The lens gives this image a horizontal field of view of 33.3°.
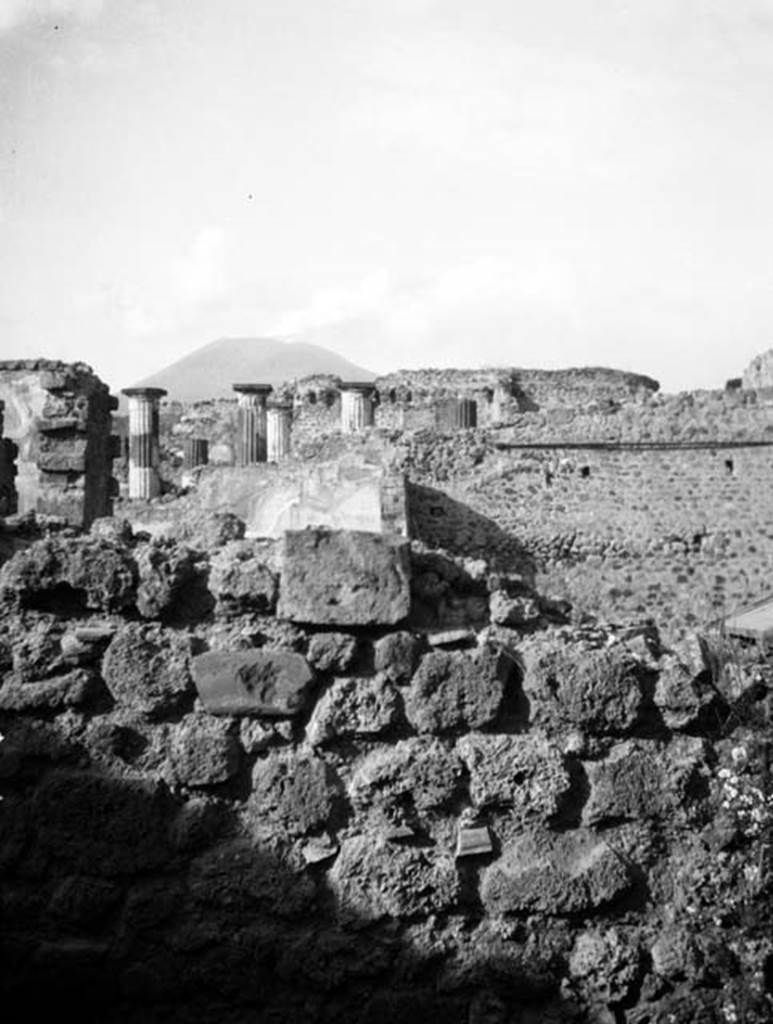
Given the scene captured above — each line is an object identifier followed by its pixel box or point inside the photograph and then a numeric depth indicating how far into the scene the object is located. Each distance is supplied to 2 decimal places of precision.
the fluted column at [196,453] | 29.14
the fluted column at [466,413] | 27.48
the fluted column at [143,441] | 23.30
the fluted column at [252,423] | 24.72
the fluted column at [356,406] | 26.30
